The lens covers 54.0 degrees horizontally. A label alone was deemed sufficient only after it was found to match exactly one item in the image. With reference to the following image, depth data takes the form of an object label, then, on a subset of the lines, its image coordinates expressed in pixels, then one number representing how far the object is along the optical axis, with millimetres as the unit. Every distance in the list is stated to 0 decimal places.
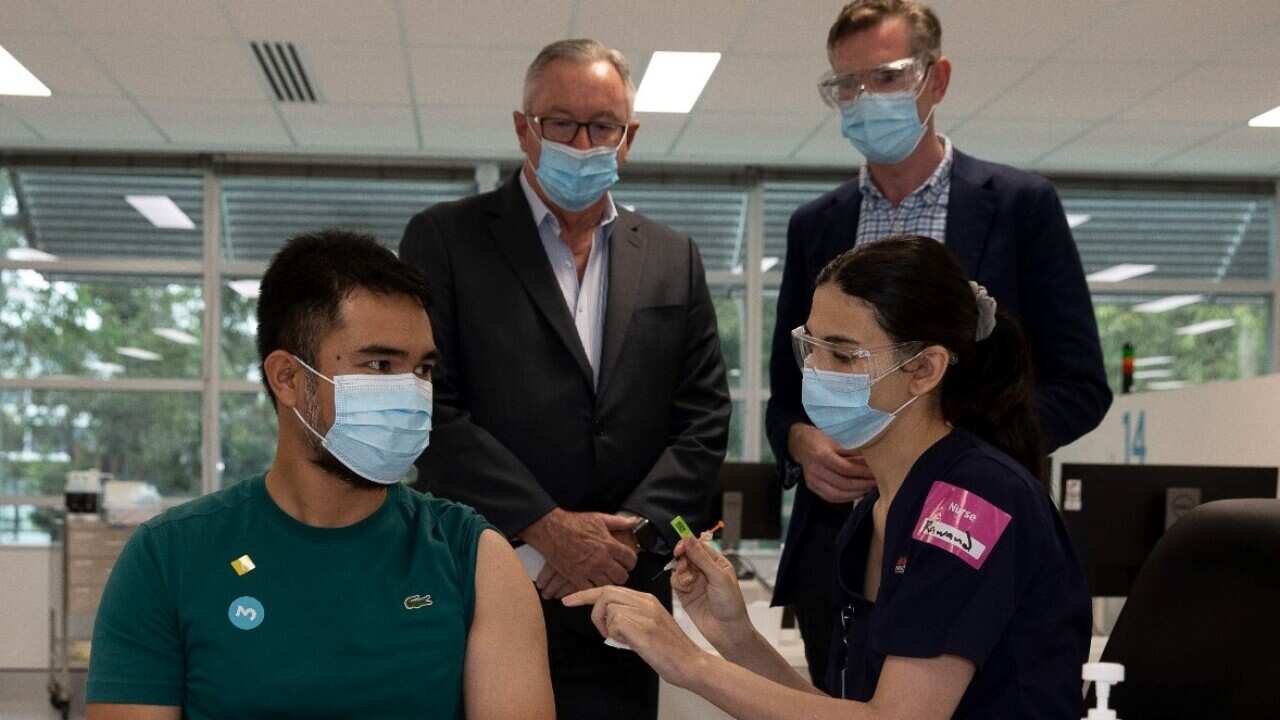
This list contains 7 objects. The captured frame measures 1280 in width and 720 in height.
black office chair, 1302
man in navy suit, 2053
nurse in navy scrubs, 1405
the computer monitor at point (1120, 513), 3246
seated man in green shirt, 1434
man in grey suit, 2082
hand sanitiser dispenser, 1302
